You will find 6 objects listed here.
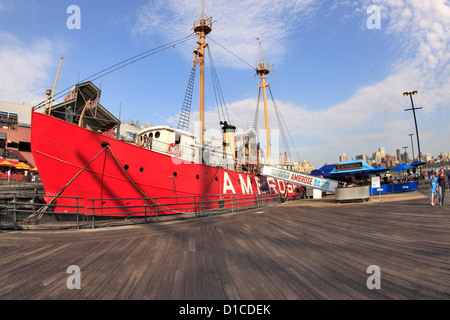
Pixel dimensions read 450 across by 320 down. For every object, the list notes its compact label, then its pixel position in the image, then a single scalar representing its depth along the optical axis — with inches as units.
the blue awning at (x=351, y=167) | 556.4
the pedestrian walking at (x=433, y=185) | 371.4
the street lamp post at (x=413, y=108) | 897.5
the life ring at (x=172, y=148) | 460.0
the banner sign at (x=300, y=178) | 593.3
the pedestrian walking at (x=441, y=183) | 368.0
